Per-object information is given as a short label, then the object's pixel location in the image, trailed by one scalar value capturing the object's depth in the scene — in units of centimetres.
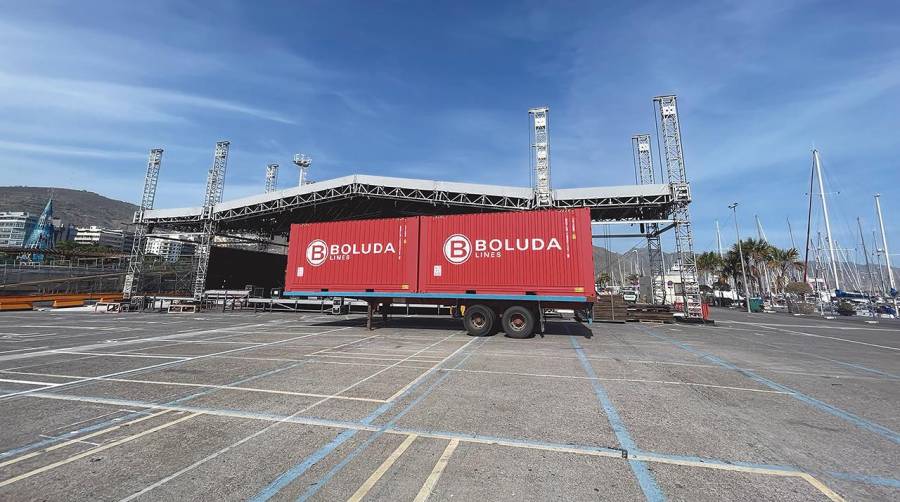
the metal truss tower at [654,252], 2946
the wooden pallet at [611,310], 1981
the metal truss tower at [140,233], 3591
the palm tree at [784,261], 4828
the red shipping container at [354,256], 1389
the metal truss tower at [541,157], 2552
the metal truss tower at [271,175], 6275
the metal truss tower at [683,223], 2484
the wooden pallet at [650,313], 1967
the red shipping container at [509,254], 1191
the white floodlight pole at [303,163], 5548
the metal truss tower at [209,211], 3278
